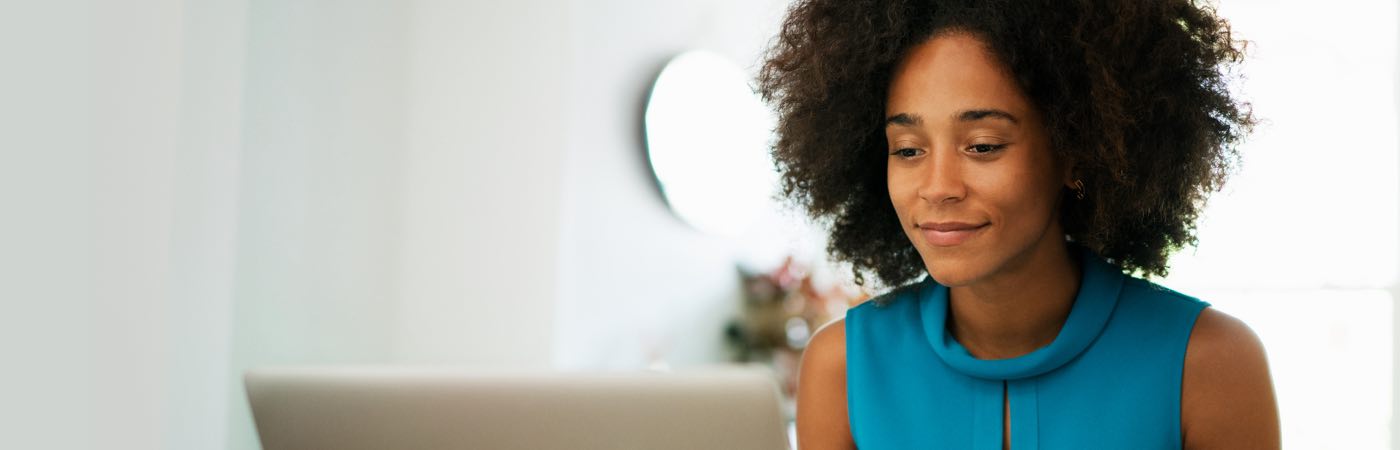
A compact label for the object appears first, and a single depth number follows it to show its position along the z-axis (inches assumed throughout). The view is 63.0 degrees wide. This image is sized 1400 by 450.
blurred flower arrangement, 148.4
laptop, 35.9
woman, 43.8
